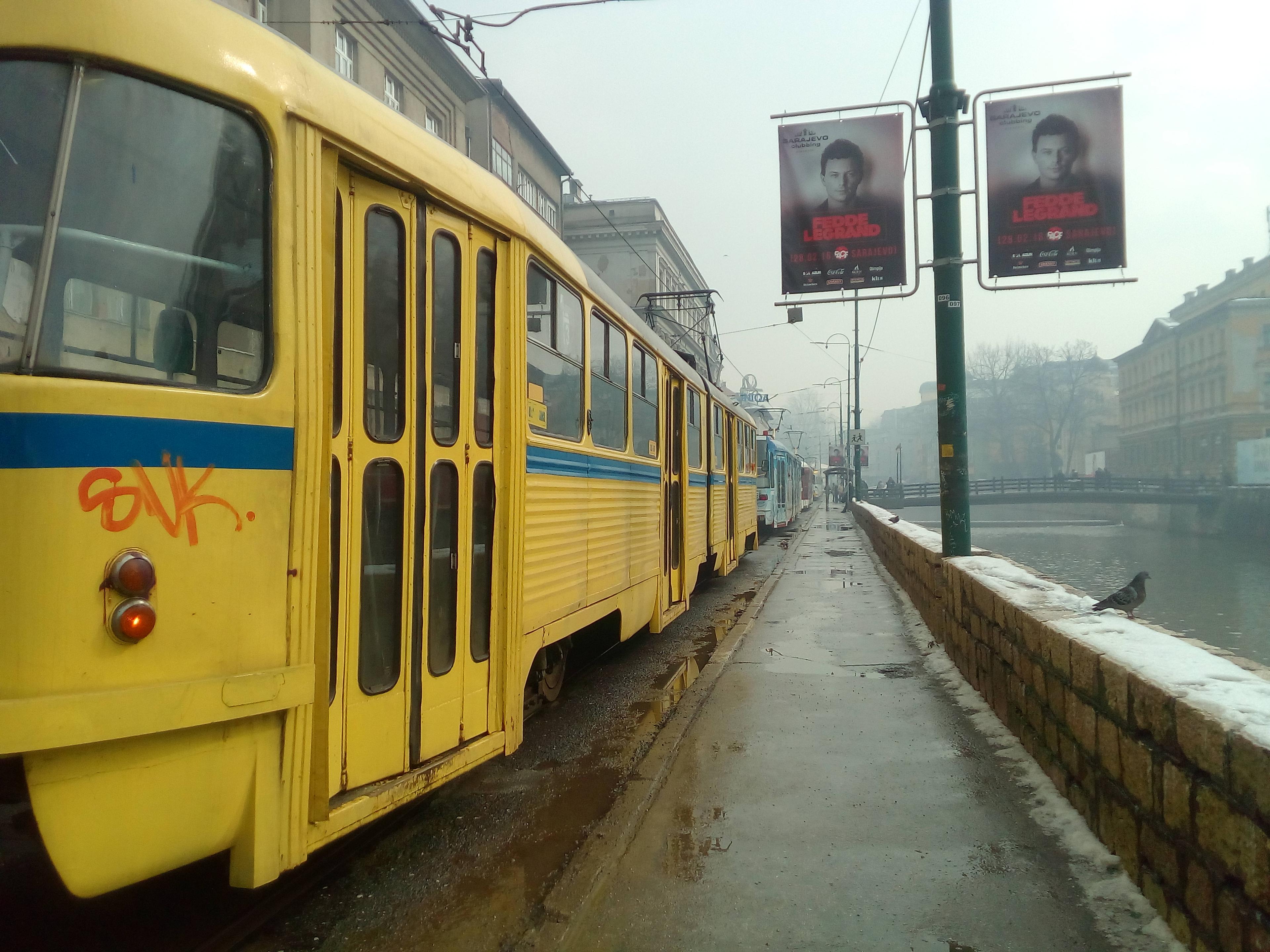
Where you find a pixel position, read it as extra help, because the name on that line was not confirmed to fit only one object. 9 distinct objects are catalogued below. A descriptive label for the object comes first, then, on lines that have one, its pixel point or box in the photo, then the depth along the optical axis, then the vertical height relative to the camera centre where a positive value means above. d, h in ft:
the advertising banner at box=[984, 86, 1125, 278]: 31.27 +11.61
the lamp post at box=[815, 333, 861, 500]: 126.00 +17.96
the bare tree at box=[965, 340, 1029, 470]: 276.00 +31.70
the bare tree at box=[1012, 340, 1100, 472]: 265.34 +32.75
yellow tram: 7.70 +0.55
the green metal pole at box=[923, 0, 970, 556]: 27.25 +7.05
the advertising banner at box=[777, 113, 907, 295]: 34.73 +11.99
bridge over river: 150.41 +1.39
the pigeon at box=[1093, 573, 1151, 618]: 17.38 -2.10
